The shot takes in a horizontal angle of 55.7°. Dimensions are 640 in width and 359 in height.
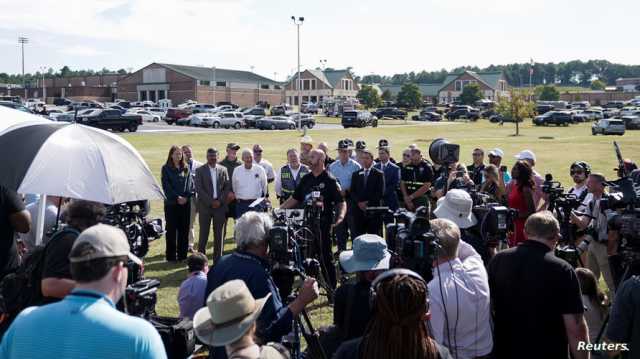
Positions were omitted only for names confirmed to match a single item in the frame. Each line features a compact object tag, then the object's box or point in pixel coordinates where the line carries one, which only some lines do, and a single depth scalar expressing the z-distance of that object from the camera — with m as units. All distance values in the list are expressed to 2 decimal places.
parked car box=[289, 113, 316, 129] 56.18
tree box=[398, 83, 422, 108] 96.38
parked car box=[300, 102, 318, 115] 86.69
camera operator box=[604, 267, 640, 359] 4.07
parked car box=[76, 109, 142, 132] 42.58
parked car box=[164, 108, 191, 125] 56.81
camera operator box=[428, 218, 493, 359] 4.13
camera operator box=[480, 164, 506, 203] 9.59
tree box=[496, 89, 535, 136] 53.16
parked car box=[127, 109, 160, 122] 58.72
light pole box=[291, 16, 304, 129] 52.78
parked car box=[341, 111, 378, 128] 56.66
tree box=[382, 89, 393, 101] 109.56
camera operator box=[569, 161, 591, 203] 9.16
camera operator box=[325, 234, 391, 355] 3.93
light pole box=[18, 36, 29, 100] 95.25
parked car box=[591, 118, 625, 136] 48.72
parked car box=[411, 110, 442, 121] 73.62
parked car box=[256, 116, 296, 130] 54.00
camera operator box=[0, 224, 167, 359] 2.65
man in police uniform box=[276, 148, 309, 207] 11.05
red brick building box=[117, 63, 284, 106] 97.88
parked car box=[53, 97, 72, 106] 79.88
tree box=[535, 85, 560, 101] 109.56
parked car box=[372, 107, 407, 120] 74.88
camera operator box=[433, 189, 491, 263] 5.75
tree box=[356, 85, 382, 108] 95.62
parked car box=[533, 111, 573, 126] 62.51
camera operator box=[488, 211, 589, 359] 4.31
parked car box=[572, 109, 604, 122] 68.50
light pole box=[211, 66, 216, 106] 100.00
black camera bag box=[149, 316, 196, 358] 5.02
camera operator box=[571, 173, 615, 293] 7.80
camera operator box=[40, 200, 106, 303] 3.95
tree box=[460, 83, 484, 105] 96.38
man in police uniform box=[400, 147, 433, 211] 11.01
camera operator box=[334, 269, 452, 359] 2.99
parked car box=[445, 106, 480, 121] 73.81
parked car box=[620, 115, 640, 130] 56.09
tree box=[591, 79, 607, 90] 148.38
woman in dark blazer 10.38
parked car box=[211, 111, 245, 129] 54.03
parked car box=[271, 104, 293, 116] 68.30
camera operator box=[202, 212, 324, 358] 4.00
